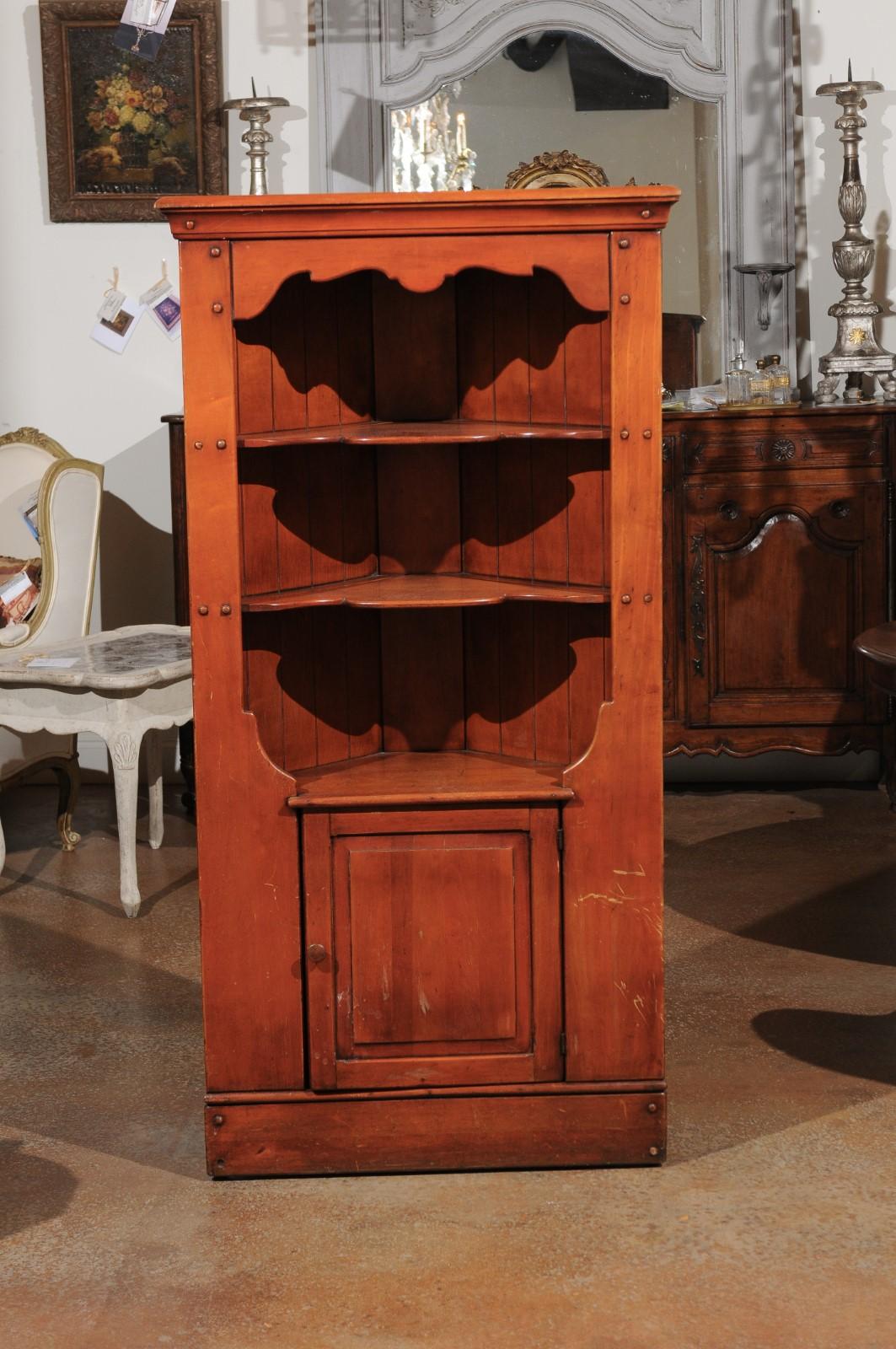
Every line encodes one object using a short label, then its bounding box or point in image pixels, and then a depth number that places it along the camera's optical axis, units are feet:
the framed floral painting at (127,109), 17.87
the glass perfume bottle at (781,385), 17.42
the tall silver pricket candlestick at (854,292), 17.28
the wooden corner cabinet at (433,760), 8.84
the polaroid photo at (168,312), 18.26
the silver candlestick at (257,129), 16.99
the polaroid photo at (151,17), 12.60
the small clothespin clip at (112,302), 18.30
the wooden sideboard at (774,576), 16.79
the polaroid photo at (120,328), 18.33
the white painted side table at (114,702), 13.74
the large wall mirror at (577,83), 17.66
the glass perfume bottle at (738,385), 17.44
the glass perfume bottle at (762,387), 17.42
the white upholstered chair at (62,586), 15.79
